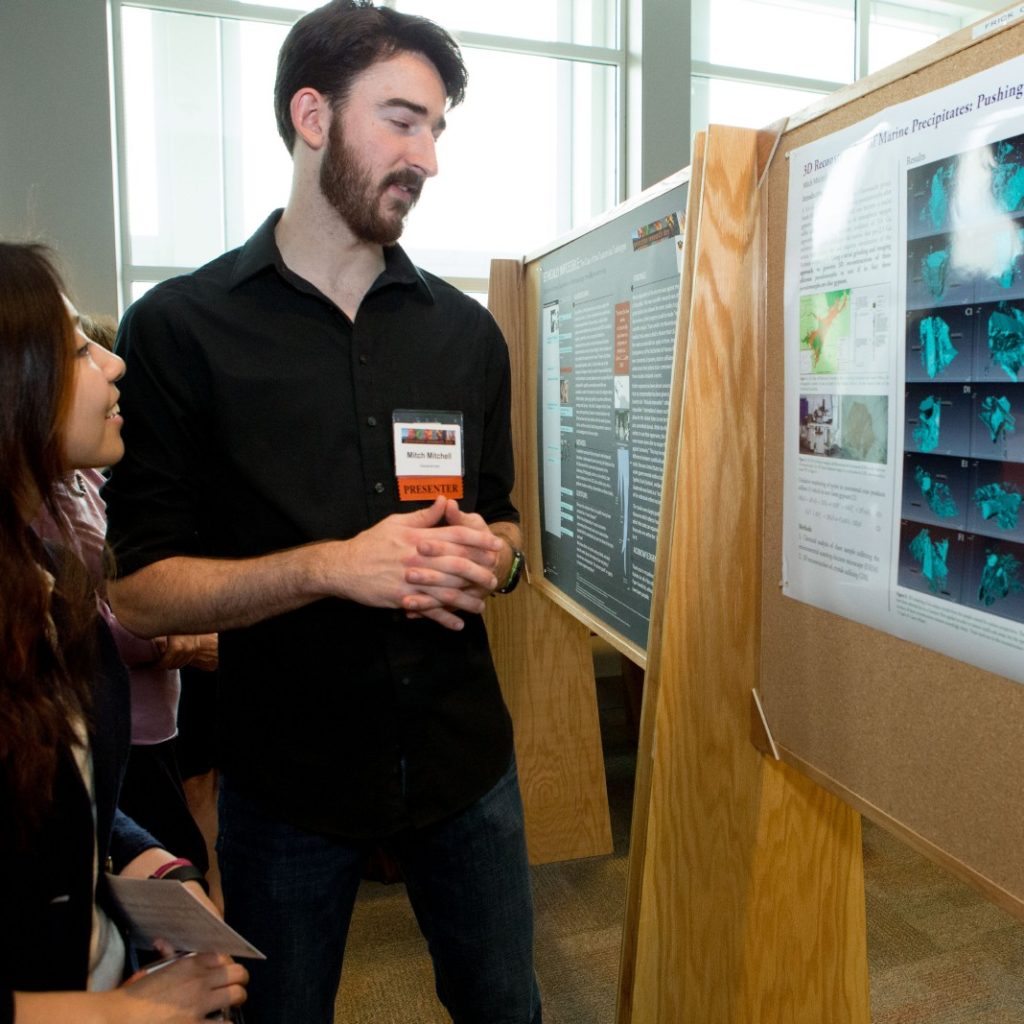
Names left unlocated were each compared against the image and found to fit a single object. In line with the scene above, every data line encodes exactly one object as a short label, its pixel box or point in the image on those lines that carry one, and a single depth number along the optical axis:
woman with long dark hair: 0.80
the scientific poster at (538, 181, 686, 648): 1.61
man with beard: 1.19
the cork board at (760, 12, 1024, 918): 0.88
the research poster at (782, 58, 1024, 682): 0.83
